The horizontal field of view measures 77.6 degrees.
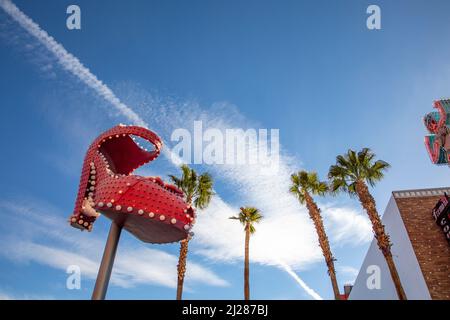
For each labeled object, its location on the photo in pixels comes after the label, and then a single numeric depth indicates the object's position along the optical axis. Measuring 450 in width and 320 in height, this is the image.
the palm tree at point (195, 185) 18.12
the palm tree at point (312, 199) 16.23
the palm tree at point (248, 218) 22.03
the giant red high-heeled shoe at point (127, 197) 3.82
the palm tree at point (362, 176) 15.07
